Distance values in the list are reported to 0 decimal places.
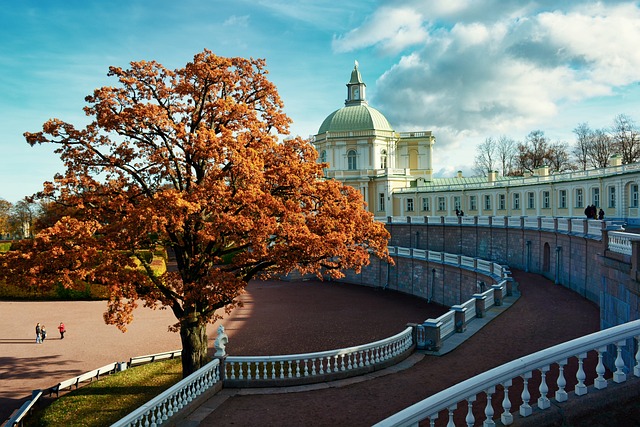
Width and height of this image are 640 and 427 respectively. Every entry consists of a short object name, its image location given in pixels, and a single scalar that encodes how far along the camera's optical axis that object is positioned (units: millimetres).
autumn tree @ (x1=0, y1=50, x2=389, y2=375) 13312
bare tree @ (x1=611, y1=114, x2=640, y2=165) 52881
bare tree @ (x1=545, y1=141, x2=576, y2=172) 66438
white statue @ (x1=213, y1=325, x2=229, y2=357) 13616
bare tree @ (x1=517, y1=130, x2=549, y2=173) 68125
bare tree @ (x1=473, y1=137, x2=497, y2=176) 76125
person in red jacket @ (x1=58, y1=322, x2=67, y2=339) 25891
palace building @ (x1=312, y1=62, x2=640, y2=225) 35469
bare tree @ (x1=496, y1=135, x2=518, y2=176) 74438
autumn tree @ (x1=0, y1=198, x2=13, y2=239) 80188
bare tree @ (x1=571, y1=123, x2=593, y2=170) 62344
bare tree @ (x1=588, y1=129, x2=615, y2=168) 58031
